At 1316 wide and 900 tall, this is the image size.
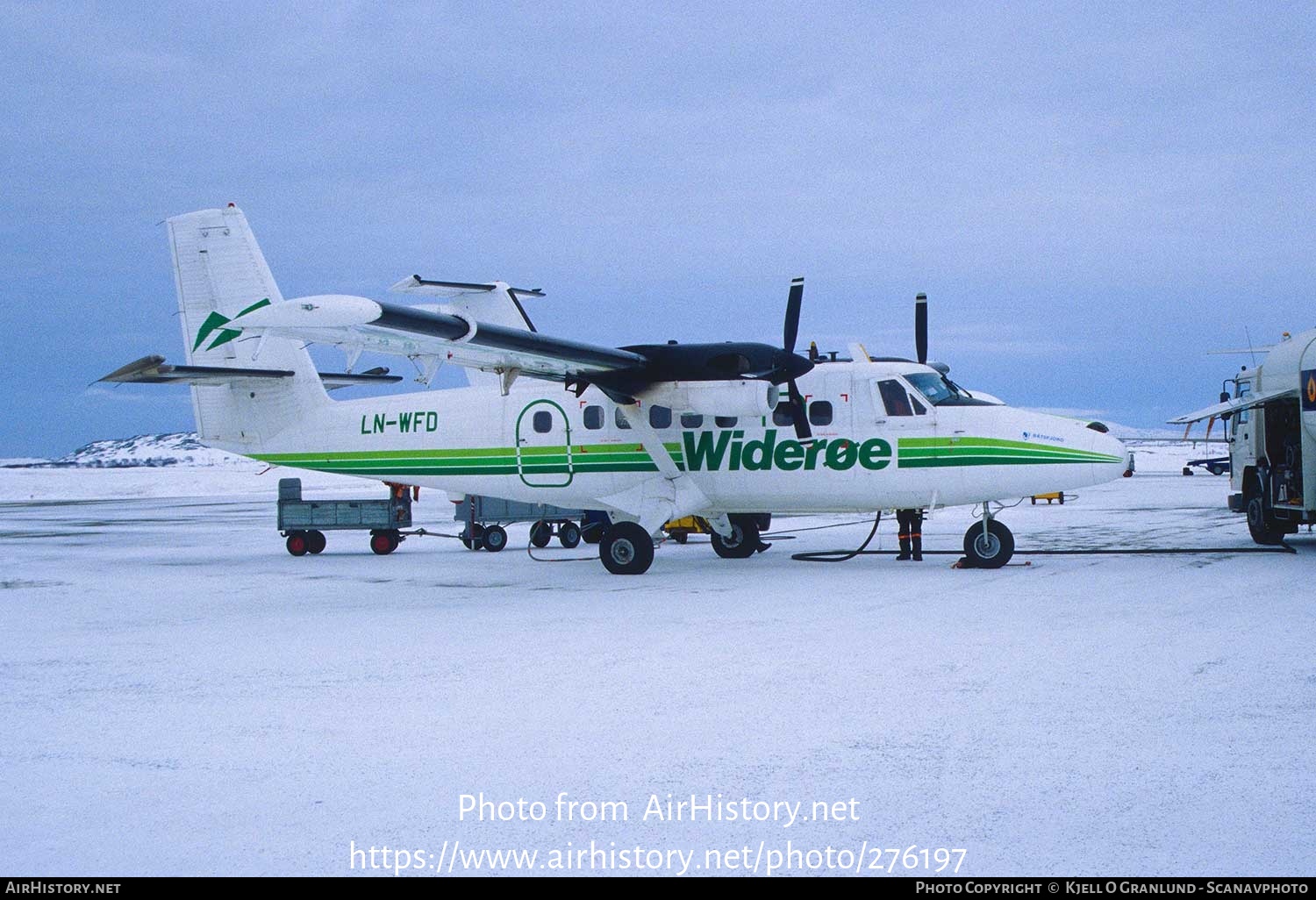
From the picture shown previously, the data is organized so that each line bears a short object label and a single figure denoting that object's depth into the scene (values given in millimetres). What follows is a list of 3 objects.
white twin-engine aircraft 14828
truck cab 16438
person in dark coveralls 16734
